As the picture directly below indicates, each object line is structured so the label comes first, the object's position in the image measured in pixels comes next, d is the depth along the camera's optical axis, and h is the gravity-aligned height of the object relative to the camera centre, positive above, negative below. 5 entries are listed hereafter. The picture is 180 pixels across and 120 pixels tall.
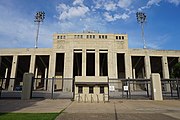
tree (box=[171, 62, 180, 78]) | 32.44 +1.48
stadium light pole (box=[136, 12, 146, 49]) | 44.21 +21.50
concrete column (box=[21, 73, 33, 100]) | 15.20 -1.34
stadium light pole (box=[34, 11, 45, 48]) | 44.14 +21.43
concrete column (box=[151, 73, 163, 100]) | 16.40 -1.37
